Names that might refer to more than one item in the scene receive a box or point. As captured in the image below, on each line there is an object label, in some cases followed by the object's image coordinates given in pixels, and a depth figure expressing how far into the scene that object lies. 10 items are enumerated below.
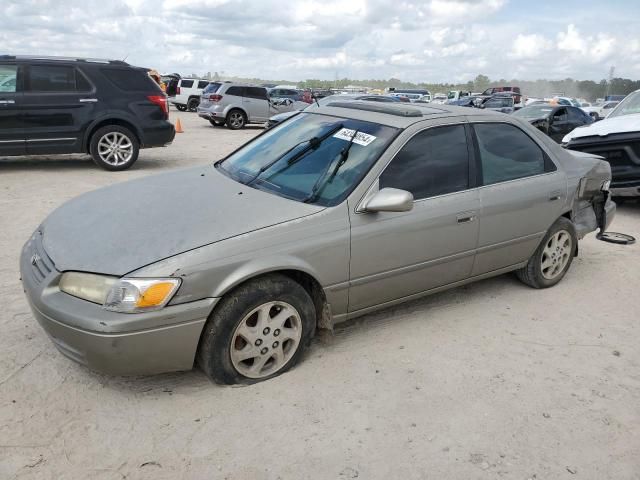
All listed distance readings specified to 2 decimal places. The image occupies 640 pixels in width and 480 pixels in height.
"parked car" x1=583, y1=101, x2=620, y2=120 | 28.08
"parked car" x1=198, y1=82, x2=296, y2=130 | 19.31
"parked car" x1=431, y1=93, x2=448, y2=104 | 39.86
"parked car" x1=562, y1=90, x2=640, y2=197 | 7.18
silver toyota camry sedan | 2.78
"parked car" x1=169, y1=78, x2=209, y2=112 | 28.22
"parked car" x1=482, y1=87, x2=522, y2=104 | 39.45
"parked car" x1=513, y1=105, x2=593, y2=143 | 13.55
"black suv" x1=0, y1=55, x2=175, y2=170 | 8.43
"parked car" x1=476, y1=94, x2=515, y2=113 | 24.61
